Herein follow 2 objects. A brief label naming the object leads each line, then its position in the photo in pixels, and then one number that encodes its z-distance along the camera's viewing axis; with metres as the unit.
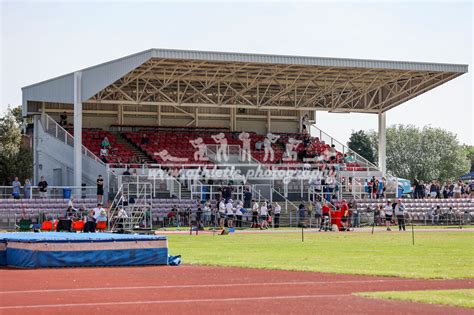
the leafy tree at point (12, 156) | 87.88
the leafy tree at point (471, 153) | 162.24
